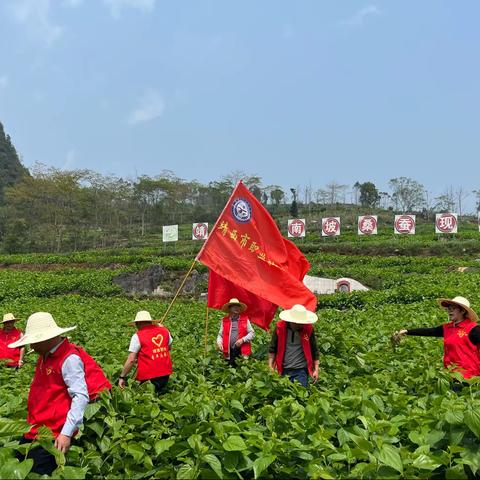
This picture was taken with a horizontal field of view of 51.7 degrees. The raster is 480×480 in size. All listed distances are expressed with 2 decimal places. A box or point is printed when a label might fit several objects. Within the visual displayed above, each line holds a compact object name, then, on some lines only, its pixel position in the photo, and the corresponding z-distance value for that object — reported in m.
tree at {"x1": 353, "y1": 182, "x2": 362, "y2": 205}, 85.38
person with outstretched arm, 4.75
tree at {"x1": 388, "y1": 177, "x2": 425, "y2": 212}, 73.62
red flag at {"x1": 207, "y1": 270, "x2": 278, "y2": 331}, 7.48
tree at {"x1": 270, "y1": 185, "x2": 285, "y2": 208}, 77.31
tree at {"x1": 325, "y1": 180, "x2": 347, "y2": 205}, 76.25
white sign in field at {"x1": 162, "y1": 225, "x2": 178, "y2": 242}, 39.22
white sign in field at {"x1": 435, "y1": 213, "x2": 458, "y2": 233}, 39.66
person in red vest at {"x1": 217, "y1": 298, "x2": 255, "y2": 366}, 6.77
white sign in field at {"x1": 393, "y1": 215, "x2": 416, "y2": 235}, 41.97
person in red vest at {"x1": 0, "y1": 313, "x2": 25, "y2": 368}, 7.55
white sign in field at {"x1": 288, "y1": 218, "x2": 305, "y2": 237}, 42.34
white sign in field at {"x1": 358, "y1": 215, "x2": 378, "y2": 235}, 42.66
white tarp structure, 23.20
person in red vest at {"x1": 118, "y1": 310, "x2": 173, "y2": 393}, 5.22
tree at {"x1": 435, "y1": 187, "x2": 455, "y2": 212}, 74.50
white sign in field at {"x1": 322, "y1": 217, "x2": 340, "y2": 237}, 42.38
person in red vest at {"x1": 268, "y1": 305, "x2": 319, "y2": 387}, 5.48
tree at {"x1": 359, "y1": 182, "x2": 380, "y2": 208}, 83.99
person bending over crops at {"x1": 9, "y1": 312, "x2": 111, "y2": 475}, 3.22
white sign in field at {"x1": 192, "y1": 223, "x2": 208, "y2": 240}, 41.31
